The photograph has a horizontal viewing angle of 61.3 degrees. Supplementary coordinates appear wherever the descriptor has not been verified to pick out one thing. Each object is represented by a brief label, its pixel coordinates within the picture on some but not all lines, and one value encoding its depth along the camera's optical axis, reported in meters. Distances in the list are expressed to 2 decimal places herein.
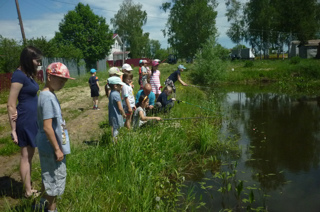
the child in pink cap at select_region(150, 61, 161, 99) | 7.66
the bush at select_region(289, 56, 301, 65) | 24.87
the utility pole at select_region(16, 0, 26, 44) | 17.33
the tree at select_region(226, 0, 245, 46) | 42.81
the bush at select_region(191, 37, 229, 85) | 20.69
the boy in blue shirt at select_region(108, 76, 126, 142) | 4.55
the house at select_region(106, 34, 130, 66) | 57.47
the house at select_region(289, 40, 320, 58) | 43.22
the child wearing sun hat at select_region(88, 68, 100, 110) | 8.93
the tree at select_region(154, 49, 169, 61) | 83.35
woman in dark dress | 3.03
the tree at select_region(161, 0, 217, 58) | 33.75
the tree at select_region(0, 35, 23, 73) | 15.48
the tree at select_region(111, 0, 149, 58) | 46.97
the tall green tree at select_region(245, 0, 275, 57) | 39.34
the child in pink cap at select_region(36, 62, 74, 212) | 2.45
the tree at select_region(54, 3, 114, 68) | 40.00
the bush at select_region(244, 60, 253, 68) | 26.19
